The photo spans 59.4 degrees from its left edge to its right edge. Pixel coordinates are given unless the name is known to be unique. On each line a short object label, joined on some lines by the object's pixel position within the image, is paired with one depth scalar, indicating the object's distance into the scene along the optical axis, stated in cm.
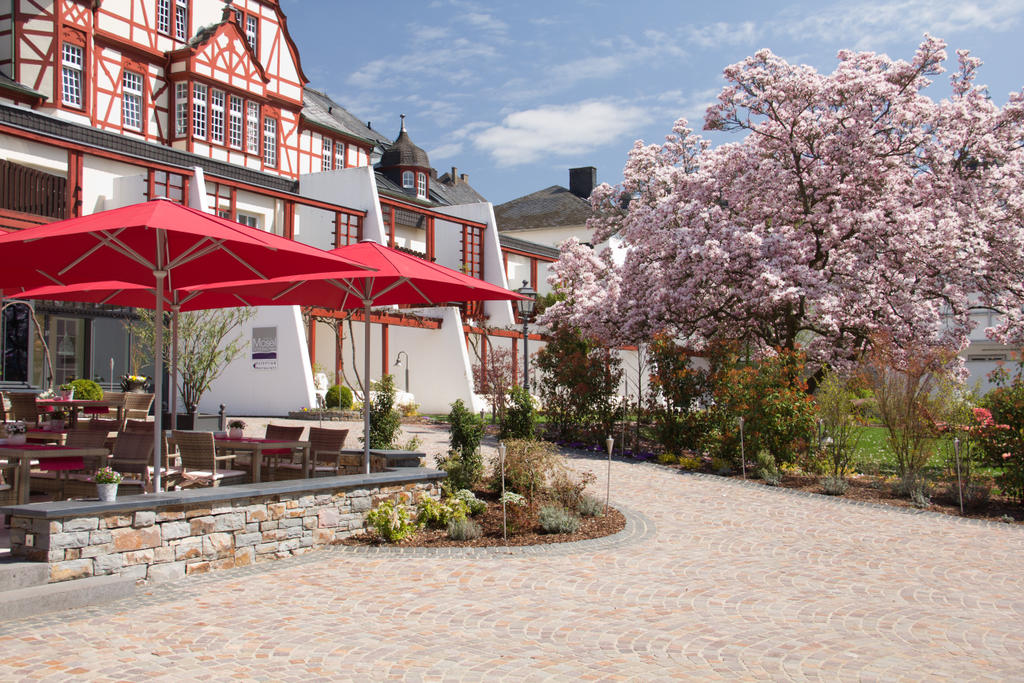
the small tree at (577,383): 1742
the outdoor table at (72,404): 1373
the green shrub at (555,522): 922
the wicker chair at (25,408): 1253
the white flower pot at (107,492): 662
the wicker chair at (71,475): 829
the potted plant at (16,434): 839
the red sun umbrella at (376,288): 905
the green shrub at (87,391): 1745
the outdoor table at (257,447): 920
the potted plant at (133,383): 1903
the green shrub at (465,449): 1062
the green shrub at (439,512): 908
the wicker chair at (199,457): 883
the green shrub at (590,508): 1011
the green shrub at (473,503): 966
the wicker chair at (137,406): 1514
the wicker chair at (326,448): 1018
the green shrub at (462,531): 869
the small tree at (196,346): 1861
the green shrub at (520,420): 1380
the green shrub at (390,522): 848
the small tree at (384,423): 1342
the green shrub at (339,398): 2383
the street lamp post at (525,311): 1912
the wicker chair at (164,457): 878
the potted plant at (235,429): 989
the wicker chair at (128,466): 809
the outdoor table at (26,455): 765
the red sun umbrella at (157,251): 677
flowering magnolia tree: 1634
